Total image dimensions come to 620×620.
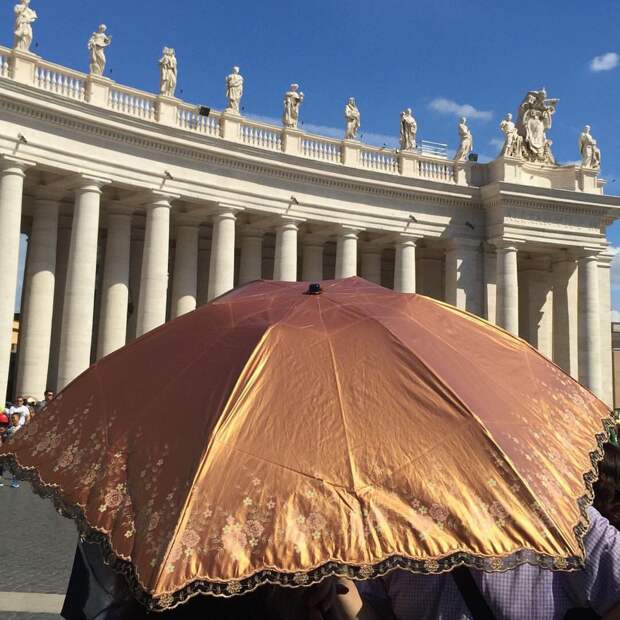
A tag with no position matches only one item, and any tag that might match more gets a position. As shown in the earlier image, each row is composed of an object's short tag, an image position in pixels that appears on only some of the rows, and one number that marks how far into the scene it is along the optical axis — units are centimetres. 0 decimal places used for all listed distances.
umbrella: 332
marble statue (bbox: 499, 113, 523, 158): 4581
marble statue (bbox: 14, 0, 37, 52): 3225
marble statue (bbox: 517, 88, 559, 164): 4753
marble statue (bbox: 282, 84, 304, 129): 4059
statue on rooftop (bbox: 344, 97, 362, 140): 4259
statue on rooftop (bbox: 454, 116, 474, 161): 4608
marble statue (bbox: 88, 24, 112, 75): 3453
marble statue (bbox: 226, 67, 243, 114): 3906
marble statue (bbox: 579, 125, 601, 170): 4816
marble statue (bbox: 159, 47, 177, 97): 3678
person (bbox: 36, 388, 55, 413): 2854
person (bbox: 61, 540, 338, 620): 348
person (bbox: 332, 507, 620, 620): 402
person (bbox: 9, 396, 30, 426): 2529
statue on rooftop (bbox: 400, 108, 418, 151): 4469
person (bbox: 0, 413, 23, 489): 2514
